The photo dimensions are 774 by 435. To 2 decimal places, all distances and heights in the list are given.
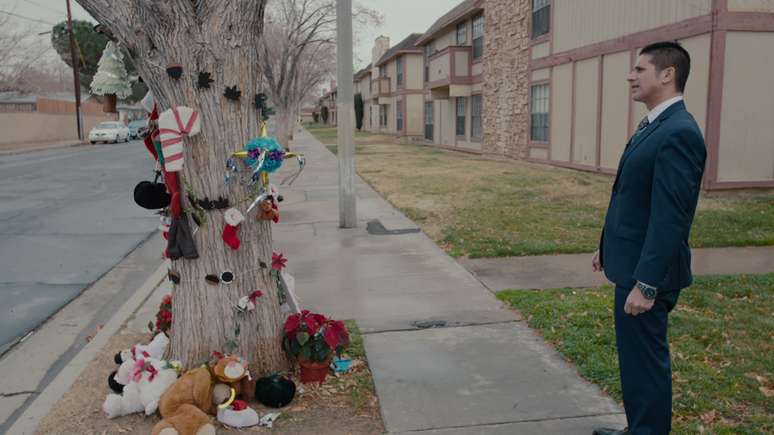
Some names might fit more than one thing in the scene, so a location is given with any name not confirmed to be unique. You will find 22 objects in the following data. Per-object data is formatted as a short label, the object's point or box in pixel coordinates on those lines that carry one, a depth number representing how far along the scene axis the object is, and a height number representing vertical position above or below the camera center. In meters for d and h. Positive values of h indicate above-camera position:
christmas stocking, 4.06 -0.63
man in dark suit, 3.01 -0.51
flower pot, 4.42 -1.62
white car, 40.19 -0.42
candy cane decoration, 3.90 -0.03
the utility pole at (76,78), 40.28 +2.90
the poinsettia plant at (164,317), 4.89 -1.39
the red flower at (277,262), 4.63 -0.95
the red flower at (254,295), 4.34 -1.10
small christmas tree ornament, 4.64 +0.34
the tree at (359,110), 62.86 +1.24
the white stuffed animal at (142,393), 4.05 -1.61
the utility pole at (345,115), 9.85 +0.13
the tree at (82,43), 55.25 +6.89
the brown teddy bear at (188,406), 3.67 -1.61
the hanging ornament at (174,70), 3.94 +0.32
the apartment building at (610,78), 12.23 +1.00
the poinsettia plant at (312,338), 4.41 -1.41
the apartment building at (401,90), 43.34 +2.30
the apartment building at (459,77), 27.00 +1.90
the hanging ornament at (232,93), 4.08 +0.19
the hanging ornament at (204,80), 4.00 +0.27
